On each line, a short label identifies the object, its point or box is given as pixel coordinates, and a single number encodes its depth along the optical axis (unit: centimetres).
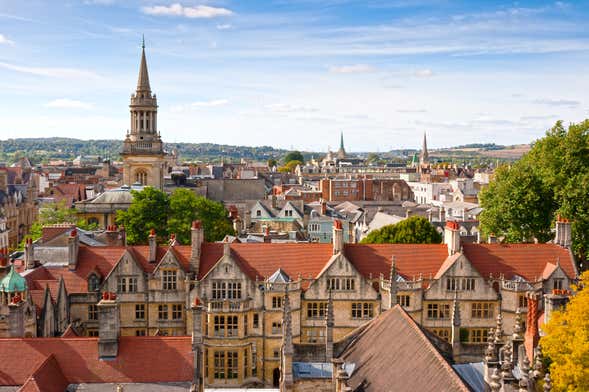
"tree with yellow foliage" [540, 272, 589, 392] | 2848
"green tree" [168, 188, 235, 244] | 7294
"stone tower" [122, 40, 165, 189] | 9681
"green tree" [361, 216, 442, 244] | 6806
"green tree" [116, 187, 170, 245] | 7412
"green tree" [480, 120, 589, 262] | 5753
